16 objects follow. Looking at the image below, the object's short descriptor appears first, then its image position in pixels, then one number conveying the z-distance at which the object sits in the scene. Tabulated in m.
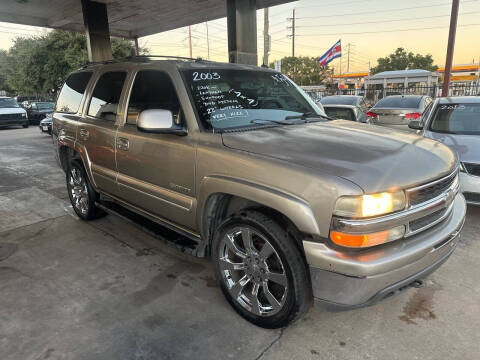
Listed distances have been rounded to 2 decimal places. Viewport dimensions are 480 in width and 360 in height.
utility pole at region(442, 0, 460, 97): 12.73
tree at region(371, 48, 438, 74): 49.41
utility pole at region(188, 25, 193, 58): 49.59
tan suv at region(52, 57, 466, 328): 2.10
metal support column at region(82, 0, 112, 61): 11.89
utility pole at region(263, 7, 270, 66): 20.85
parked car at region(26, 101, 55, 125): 21.22
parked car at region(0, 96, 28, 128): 18.73
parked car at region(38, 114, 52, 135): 14.66
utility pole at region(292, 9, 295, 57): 45.06
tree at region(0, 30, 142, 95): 27.25
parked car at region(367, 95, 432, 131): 9.70
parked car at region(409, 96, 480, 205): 4.46
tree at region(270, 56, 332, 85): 51.78
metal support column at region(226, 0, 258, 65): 9.99
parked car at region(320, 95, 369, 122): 8.48
